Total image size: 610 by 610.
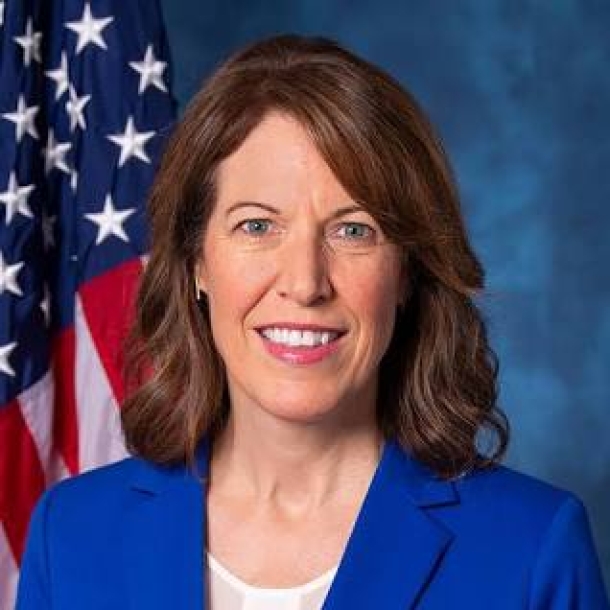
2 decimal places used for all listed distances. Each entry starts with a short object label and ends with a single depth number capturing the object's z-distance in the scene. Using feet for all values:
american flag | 12.42
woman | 8.25
